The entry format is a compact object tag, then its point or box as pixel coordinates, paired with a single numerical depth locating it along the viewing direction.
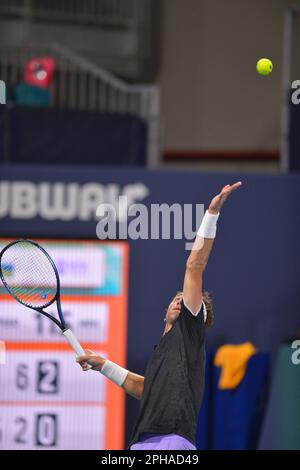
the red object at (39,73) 17.34
